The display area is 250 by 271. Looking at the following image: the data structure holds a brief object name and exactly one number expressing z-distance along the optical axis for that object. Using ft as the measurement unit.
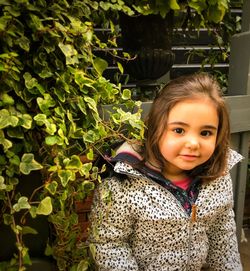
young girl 4.06
